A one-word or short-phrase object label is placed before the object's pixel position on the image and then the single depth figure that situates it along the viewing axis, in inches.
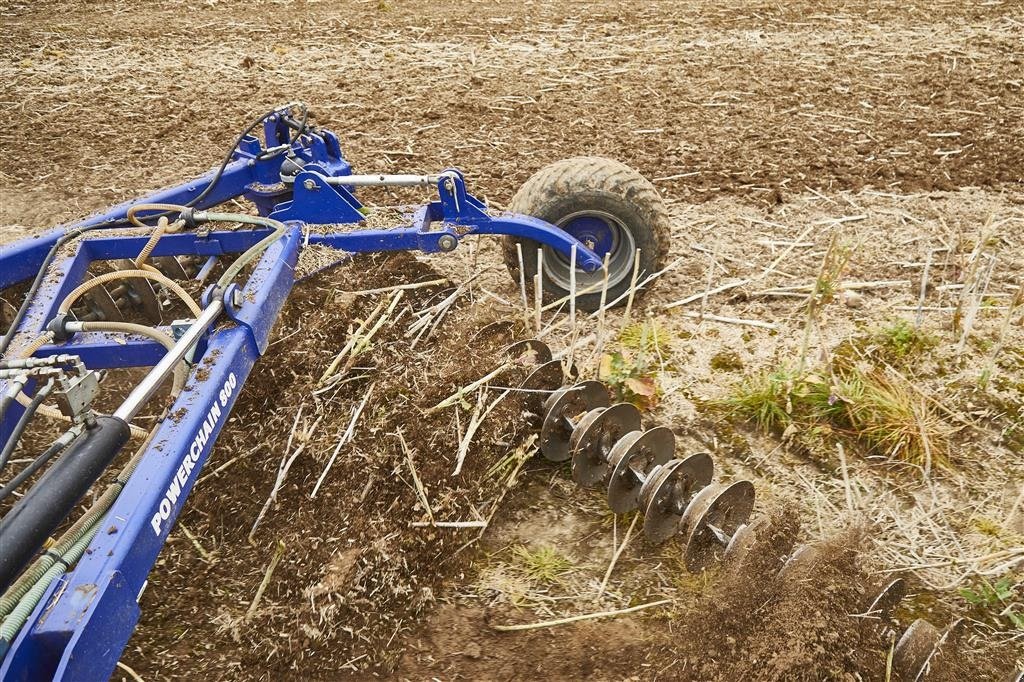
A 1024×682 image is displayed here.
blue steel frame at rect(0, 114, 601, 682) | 87.6
